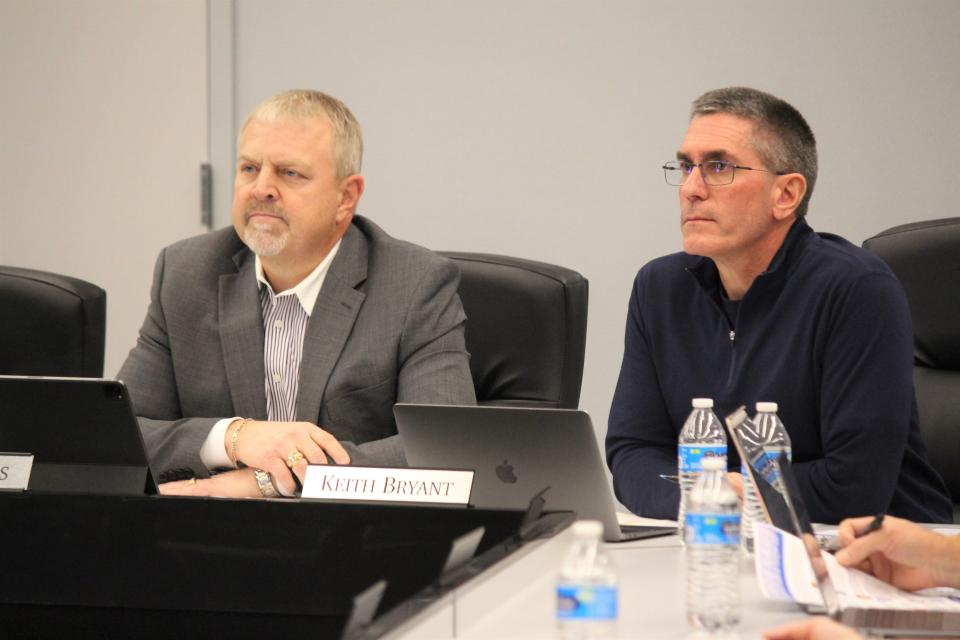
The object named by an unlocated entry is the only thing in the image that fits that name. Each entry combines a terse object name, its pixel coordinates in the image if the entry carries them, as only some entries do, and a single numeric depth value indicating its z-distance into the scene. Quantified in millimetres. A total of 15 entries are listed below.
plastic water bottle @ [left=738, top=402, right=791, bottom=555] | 4347
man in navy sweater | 4740
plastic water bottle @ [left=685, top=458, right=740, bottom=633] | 3953
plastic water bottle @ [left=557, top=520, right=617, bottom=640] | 3788
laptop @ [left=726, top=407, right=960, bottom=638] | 3963
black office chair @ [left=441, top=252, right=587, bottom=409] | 5104
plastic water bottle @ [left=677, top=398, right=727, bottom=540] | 4503
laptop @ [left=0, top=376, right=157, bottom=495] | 4279
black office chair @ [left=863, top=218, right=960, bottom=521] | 4984
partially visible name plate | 4289
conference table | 3861
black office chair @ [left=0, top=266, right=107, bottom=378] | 5127
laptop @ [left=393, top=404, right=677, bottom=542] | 4263
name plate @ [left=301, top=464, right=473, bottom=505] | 4213
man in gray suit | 5056
